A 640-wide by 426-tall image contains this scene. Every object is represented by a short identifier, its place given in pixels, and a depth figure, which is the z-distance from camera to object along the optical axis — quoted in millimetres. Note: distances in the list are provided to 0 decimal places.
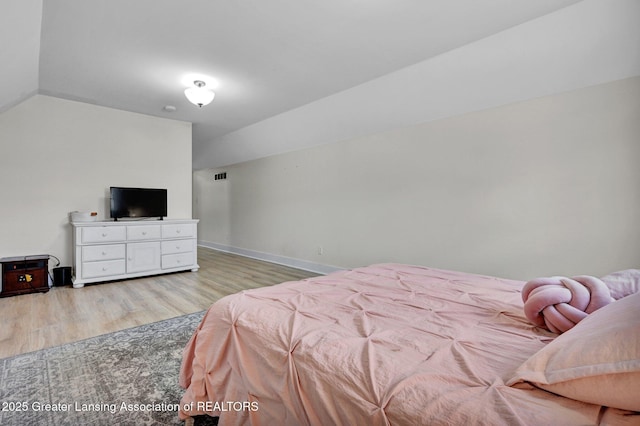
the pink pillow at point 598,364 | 638
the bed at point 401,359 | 690
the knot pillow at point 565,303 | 1127
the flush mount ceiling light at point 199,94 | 3666
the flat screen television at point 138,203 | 4559
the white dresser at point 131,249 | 4074
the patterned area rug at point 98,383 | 1562
